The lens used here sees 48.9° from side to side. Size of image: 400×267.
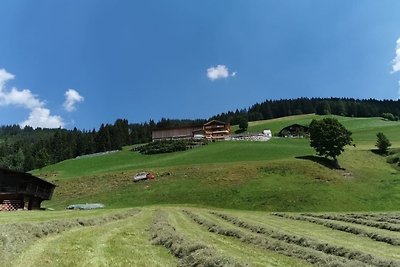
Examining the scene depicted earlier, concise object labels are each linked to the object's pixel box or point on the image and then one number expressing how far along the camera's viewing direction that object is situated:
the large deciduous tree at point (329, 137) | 91.81
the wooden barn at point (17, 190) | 61.84
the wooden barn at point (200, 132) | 187.07
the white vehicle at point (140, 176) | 90.25
